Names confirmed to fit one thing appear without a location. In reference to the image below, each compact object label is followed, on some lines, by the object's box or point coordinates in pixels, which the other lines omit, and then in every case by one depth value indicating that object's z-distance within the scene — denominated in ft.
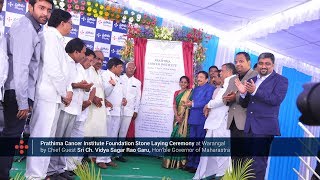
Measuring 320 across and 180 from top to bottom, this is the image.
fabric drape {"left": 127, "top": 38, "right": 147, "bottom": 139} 21.93
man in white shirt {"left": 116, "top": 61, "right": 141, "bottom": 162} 19.97
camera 3.32
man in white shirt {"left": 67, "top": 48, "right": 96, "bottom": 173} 14.17
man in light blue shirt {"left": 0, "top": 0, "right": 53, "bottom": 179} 9.50
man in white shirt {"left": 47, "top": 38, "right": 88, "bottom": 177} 12.30
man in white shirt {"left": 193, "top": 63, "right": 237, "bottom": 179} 15.25
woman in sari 18.98
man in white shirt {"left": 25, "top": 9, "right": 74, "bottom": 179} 10.75
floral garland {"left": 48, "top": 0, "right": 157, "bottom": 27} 21.30
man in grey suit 12.01
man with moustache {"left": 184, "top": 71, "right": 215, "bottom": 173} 17.99
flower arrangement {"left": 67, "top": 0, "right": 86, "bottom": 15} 21.26
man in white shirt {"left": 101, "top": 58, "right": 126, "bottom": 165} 18.15
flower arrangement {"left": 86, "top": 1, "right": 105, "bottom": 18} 21.64
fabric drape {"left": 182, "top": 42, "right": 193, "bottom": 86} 22.22
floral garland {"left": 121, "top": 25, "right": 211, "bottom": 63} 22.39
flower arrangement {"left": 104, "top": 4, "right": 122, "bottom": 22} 22.08
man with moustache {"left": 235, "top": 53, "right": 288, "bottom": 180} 11.28
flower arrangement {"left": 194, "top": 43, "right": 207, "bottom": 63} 22.79
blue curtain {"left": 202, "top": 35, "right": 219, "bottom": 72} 23.35
